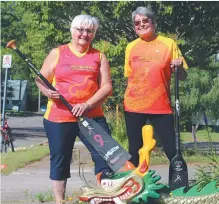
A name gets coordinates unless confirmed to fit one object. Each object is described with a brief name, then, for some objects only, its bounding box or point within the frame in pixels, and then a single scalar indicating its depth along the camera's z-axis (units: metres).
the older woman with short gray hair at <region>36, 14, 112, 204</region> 5.02
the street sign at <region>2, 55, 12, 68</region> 14.49
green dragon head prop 4.31
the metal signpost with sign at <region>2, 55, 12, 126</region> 14.48
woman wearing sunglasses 5.22
